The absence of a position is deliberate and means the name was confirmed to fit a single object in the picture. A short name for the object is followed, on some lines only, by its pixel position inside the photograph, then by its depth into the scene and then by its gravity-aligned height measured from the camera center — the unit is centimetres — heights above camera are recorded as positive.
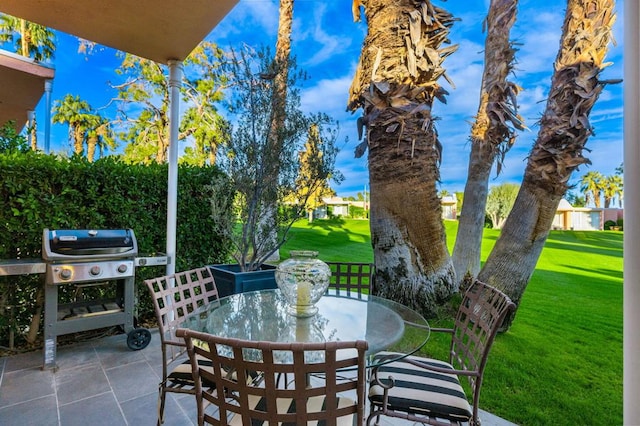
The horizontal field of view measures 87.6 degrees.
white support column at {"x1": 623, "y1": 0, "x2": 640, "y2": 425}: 121 +5
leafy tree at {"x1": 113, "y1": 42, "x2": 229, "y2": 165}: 997 +345
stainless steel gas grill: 259 -52
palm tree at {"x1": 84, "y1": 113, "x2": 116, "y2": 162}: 1163 +295
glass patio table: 154 -57
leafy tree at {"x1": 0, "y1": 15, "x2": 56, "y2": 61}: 976 +533
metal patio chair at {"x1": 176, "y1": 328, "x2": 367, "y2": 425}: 97 -51
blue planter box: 307 -63
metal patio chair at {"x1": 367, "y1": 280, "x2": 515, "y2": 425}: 144 -80
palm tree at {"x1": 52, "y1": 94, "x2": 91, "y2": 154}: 1175 +352
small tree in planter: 350 +62
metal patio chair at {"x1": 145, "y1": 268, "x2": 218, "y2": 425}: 166 -63
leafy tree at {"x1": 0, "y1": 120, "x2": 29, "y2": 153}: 342 +75
